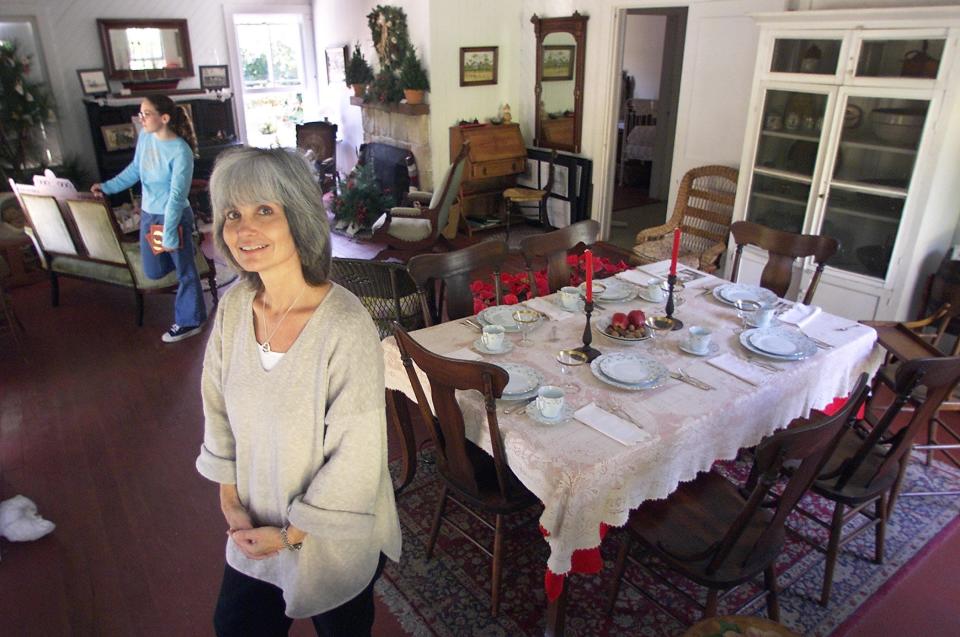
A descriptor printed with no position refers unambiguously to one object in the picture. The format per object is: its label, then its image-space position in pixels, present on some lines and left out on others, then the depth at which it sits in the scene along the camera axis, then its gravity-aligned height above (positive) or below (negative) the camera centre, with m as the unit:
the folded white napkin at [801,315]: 2.46 -0.84
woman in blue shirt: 3.54 -0.59
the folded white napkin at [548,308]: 2.53 -0.85
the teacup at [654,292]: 2.65 -0.80
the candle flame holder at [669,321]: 2.39 -0.83
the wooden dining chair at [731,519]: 1.53 -1.21
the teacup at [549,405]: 1.82 -0.86
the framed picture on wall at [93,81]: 6.20 +0.03
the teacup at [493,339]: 2.21 -0.82
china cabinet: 3.10 -0.28
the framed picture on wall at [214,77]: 6.94 +0.08
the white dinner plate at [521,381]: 1.93 -0.87
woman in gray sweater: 1.24 -0.59
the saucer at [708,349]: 2.22 -0.86
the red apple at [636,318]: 2.33 -0.79
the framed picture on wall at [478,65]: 6.08 +0.19
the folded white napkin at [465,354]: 2.17 -0.86
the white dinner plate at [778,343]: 2.17 -0.84
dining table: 1.70 -0.90
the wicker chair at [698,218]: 4.48 -0.89
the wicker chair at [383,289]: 3.08 -0.96
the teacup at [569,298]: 2.57 -0.81
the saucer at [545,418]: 1.83 -0.90
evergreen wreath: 6.04 +0.48
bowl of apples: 2.31 -0.83
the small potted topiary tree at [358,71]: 6.73 +0.15
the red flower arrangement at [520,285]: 2.90 -0.89
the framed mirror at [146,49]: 6.31 +0.34
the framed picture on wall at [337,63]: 7.16 +0.24
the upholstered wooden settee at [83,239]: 4.14 -0.98
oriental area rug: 2.07 -1.63
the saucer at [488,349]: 2.22 -0.86
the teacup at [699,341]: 2.21 -0.83
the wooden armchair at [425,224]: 5.05 -1.05
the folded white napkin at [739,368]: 2.05 -0.87
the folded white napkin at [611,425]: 1.75 -0.90
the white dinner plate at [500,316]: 2.41 -0.84
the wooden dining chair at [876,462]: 1.82 -1.19
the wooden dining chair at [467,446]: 1.73 -1.05
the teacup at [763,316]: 2.38 -0.80
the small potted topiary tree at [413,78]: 5.91 +0.07
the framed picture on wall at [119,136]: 6.19 -0.48
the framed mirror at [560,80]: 5.64 +0.06
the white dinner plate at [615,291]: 2.67 -0.82
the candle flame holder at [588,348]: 2.19 -0.86
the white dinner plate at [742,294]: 2.65 -0.82
